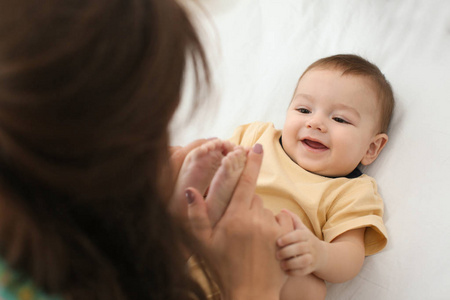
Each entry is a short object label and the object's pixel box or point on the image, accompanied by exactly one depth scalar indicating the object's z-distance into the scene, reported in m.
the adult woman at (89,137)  0.41
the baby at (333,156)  0.89
